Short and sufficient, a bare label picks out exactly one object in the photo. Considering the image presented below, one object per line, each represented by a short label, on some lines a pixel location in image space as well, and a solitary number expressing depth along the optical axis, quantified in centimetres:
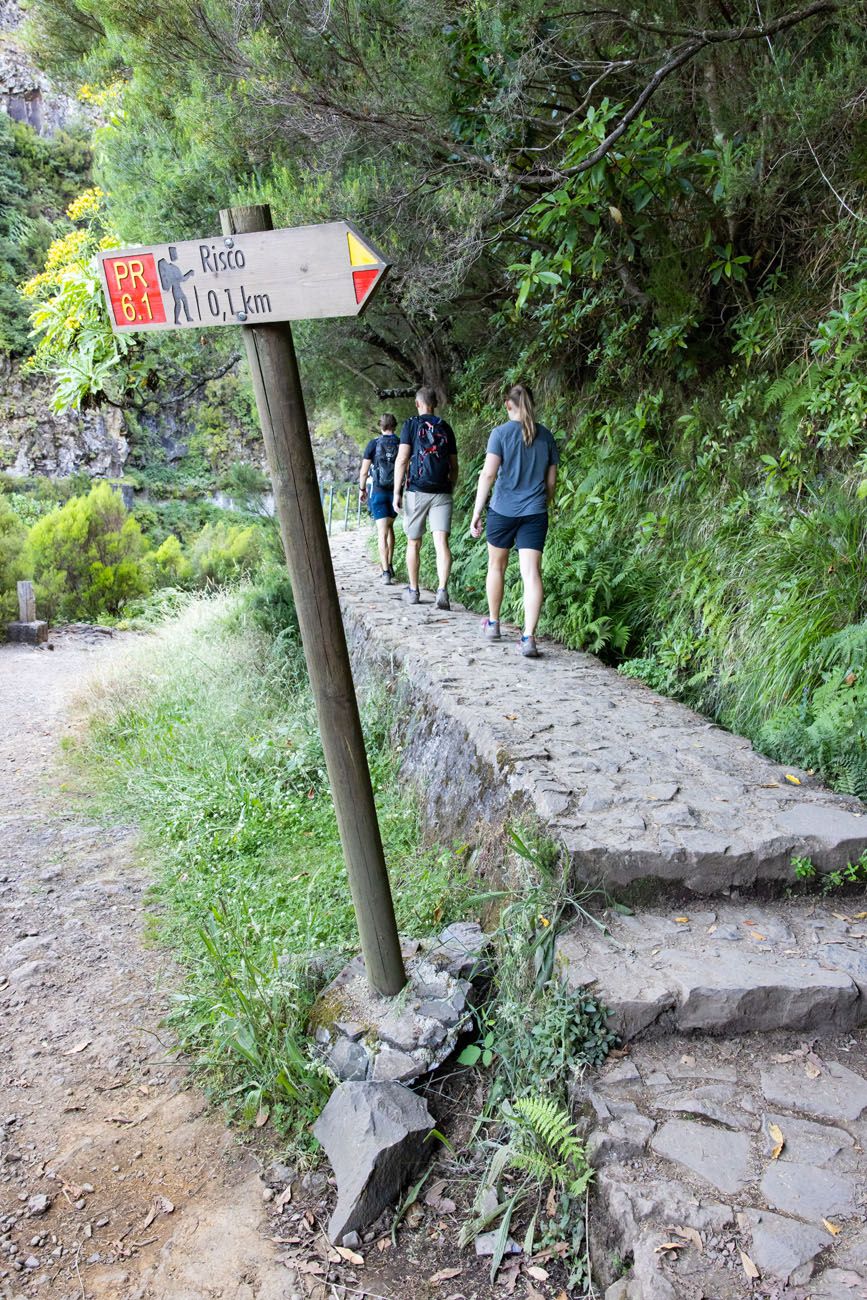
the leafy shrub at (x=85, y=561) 1576
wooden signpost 260
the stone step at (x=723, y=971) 262
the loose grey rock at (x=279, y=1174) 283
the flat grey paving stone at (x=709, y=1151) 219
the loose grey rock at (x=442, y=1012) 305
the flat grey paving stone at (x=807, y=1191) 207
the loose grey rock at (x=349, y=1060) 300
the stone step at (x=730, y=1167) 196
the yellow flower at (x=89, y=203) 936
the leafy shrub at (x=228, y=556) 1652
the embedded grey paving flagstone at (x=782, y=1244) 194
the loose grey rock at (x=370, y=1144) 260
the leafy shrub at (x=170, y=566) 1761
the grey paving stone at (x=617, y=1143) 228
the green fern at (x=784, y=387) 531
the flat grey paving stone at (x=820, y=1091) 236
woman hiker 590
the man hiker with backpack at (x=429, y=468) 727
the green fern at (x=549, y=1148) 229
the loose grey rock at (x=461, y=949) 323
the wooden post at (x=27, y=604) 1416
